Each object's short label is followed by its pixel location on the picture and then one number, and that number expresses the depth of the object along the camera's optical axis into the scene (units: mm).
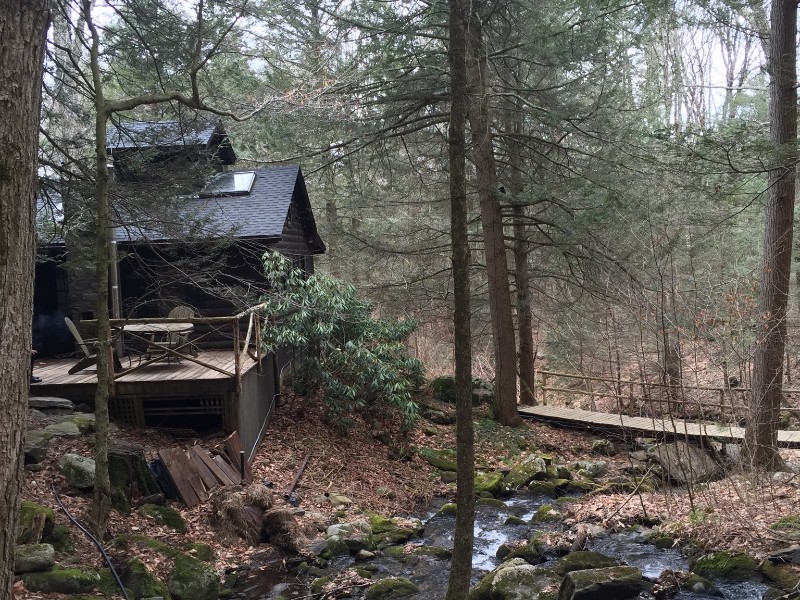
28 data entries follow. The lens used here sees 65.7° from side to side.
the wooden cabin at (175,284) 8352
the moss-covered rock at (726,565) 6402
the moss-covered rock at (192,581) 6027
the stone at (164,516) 7070
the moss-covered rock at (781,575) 5867
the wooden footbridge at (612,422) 10830
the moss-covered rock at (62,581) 4988
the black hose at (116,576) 5035
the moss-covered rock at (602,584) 5879
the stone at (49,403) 8539
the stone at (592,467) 11633
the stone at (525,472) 10938
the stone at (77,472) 6801
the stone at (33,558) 5074
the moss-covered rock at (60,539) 5668
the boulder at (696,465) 9522
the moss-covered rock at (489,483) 10578
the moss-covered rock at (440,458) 11750
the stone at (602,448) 13117
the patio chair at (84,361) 9477
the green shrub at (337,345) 11398
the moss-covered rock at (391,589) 6555
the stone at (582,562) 6859
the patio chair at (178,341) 9812
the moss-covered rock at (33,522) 5355
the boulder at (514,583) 6312
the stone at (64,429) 7771
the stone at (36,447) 6867
